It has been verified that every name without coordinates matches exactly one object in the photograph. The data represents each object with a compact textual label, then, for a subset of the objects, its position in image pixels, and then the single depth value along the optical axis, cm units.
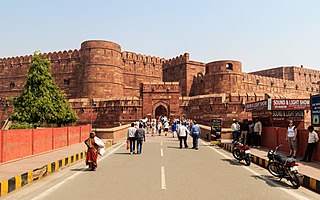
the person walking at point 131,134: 1220
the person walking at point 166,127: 2346
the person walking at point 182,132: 1445
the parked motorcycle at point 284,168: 646
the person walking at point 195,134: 1402
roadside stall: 1378
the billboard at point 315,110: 998
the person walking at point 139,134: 1207
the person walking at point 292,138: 1005
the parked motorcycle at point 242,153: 953
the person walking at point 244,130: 1408
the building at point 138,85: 3441
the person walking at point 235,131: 1479
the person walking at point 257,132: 1384
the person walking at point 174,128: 2141
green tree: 2545
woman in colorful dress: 848
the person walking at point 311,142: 913
